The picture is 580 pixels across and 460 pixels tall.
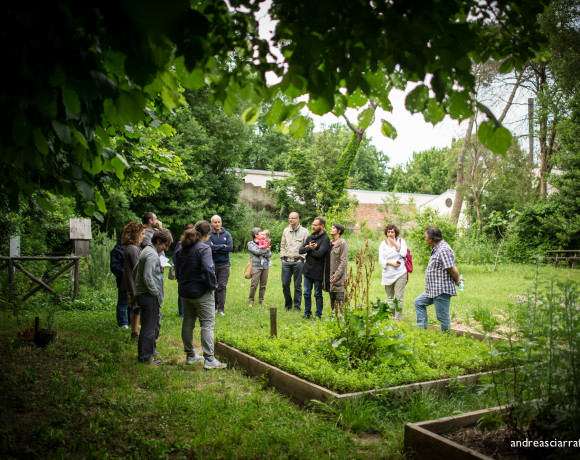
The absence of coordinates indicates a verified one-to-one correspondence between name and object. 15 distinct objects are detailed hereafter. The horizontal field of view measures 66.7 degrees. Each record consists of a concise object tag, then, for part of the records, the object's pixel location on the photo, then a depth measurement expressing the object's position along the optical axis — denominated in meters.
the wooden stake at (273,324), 6.80
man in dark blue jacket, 10.20
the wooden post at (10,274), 9.86
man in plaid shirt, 7.05
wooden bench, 20.85
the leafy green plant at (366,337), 5.61
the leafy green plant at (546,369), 3.05
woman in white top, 8.96
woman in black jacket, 6.37
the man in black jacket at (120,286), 8.40
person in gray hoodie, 6.47
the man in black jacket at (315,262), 9.85
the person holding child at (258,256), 11.66
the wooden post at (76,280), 11.27
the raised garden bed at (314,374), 4.80
